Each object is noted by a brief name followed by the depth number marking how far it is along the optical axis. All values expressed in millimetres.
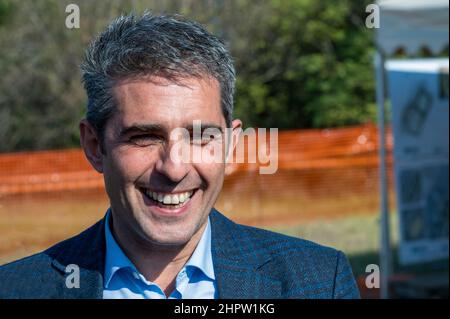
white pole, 7556
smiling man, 1760
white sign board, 7781
